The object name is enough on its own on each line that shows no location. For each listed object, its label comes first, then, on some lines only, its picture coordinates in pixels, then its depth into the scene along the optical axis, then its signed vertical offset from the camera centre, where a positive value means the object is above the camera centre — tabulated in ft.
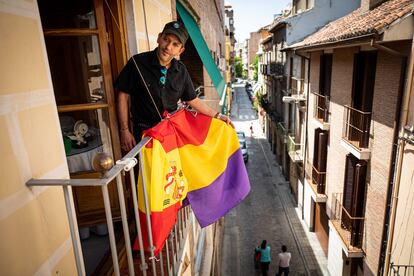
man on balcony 9.87 -0.51
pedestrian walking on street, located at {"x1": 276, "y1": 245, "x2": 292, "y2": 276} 33.17 -21.61
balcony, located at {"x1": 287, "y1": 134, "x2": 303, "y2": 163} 50.31 -15.16
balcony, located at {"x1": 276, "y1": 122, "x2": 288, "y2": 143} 62.15 -14.56
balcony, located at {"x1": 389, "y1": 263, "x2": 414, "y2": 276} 19.84 -14.54
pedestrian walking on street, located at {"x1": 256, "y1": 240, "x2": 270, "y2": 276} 34.50 -21.73
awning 19.81 +1.57
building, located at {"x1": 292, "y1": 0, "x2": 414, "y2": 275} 20.36 -7.06
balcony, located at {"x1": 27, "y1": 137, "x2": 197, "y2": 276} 5.32 -2.81
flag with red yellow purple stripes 8.55 -3.42
